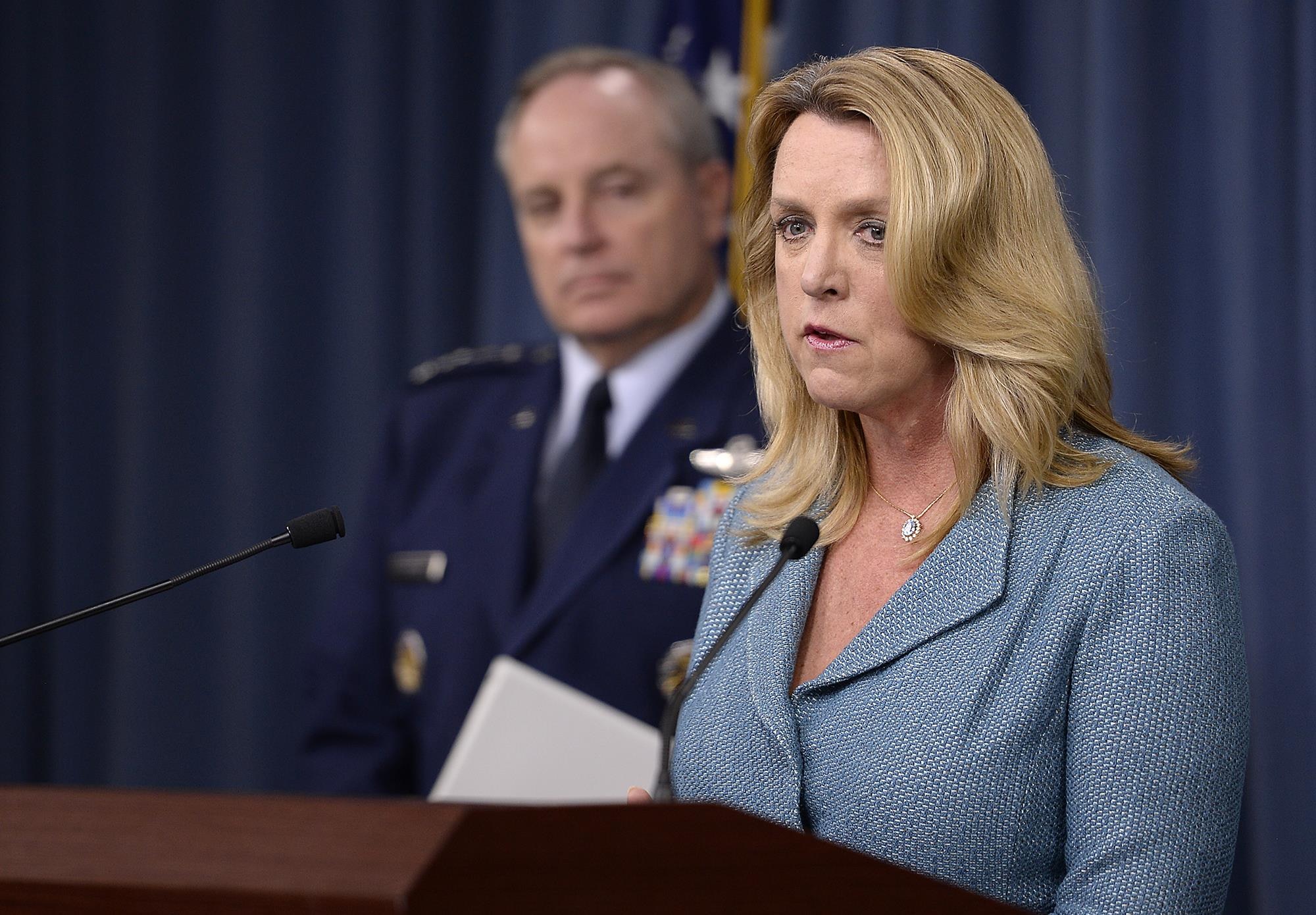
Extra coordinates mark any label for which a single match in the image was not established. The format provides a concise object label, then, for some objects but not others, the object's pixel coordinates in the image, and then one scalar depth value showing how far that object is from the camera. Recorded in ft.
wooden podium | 9.97
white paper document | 18.15
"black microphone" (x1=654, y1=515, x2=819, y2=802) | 15.70
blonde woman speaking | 15.57
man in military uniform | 18.58
